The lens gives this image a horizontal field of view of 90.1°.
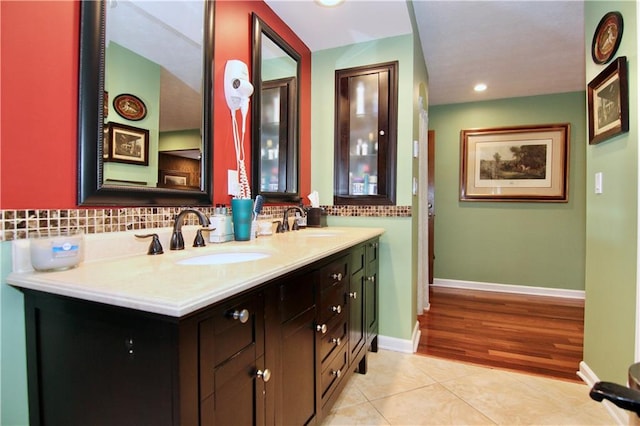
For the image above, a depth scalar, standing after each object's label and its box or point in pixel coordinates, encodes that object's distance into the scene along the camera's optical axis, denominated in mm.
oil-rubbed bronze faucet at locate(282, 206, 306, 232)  2055
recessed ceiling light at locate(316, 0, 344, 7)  1890
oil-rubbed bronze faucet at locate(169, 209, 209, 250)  1246
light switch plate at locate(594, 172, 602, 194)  1765
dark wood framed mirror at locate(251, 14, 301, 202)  1891
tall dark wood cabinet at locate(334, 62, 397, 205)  2385
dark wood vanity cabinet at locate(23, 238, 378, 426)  673
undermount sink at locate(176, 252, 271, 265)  1243
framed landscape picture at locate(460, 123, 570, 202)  3709
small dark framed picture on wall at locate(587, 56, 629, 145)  1528
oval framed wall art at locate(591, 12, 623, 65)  1571
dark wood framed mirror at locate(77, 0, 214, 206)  1025
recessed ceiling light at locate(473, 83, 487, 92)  3493
